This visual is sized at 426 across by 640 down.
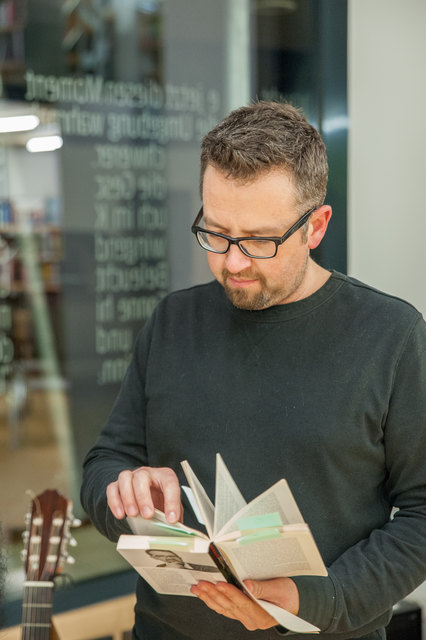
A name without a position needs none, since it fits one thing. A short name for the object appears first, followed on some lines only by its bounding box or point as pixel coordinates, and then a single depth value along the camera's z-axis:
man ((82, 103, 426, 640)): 1.40
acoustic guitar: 1.95
